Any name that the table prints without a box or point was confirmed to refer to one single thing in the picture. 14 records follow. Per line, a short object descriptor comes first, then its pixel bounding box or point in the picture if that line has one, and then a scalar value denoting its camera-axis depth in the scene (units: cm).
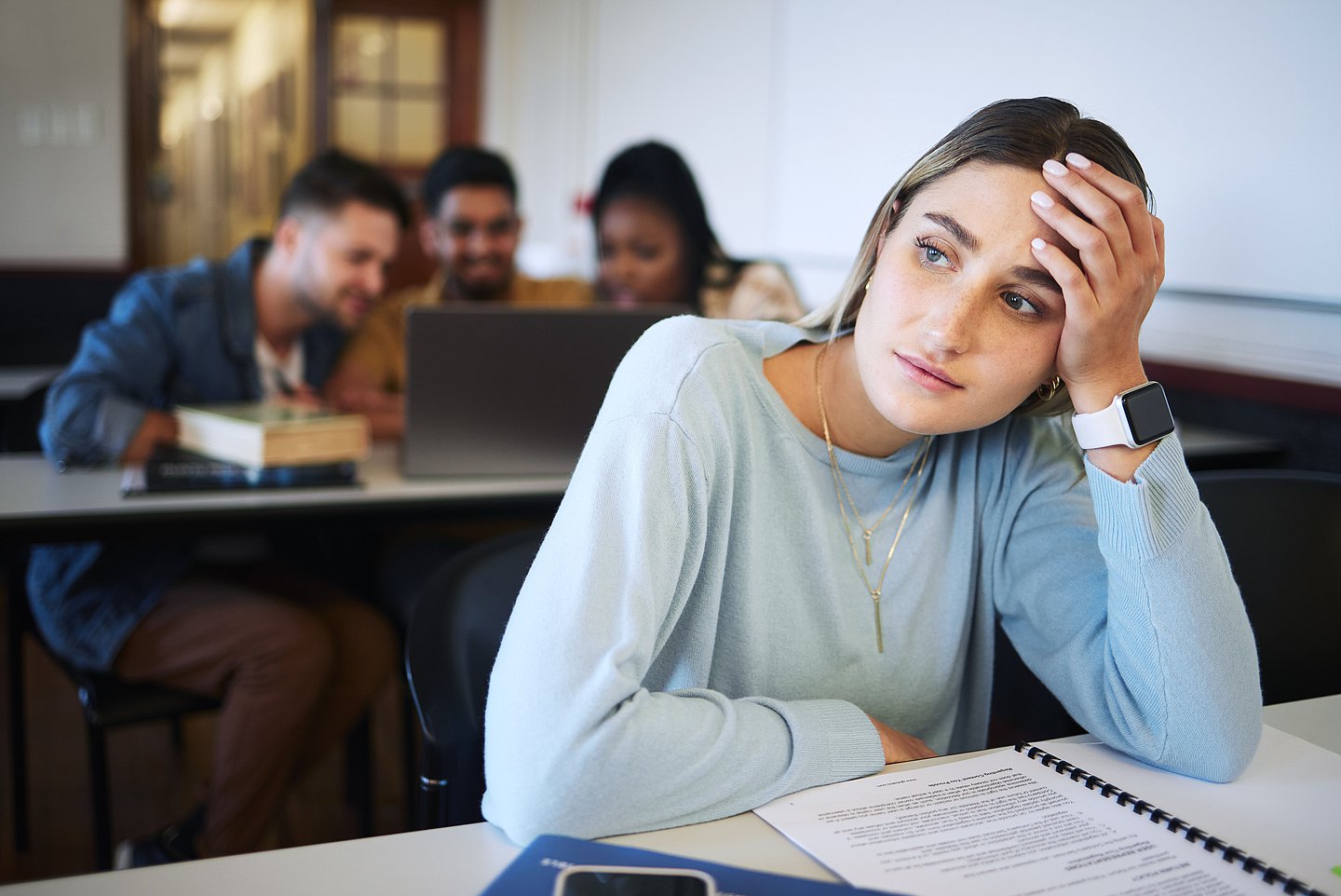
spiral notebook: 73
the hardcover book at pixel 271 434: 181
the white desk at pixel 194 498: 160
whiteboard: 188
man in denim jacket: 178
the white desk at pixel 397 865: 70
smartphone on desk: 67
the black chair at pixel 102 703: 169
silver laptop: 186
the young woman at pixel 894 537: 82
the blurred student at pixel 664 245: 272
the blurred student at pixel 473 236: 288
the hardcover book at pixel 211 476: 175
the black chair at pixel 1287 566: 137
